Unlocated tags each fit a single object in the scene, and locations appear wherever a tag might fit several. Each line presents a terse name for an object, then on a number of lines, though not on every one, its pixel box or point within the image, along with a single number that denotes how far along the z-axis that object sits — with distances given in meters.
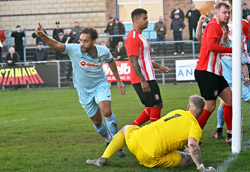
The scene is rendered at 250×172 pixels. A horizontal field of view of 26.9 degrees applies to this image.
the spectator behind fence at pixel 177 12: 27.12
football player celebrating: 7.49
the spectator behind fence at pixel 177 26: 26.52
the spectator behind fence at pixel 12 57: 24.42
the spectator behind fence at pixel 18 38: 26.66
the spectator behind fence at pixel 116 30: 26.50
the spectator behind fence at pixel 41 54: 25.38
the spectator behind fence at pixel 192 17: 26.16
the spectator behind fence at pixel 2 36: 26.21
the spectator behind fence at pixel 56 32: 25.83
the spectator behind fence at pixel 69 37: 24.63
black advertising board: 24.05
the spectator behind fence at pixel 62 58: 24.50
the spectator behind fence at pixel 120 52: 23.75
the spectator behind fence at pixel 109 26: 26.58
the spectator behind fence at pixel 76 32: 25.56
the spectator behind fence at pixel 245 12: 22.50
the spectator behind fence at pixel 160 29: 26.77
